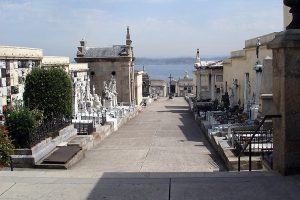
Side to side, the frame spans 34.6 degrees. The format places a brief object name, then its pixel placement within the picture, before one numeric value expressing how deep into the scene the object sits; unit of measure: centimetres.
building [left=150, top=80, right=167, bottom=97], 8506
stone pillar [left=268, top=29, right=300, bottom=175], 679
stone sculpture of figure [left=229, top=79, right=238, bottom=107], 3015
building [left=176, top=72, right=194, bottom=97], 8175
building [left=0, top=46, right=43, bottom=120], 1898
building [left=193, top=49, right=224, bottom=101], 3912
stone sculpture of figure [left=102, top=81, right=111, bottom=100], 3375
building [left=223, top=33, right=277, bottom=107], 2477
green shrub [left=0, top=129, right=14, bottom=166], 763
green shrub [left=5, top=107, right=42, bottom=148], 1279
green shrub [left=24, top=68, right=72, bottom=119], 1766
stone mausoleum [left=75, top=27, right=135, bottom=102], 3969
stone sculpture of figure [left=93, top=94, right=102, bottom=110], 3090
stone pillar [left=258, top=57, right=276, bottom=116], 1664
